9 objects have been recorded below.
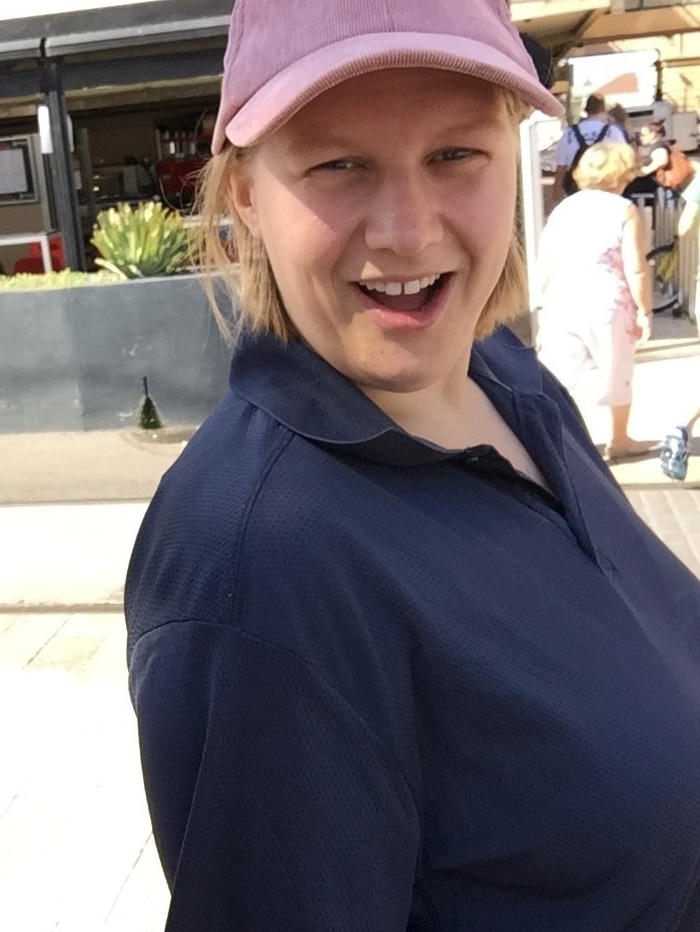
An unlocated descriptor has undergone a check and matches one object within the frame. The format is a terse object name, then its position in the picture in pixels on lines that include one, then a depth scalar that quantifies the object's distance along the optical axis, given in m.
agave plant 6.92
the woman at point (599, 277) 6.02
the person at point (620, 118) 9.73
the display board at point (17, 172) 9.29
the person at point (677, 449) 5.76
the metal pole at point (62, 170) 7.97
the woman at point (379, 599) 0.93
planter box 6.83
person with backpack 9.44
